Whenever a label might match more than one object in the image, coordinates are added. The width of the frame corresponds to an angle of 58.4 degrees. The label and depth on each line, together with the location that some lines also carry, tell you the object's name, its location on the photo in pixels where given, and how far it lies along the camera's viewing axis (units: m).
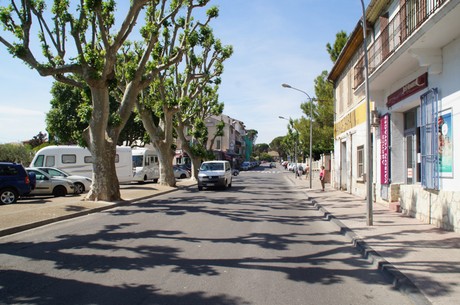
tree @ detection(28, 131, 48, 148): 59.72
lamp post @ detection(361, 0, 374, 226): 10.32
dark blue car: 15.10
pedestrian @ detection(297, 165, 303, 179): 48.50
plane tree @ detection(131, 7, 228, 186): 25.94
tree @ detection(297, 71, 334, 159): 33.84
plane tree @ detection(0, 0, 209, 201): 14.73
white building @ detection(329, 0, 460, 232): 9.30
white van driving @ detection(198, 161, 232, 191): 24.69
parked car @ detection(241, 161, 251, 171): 81.38
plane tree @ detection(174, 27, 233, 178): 28.53
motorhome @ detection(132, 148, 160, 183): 31.09
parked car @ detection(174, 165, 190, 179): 39.69
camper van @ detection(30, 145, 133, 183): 24.09
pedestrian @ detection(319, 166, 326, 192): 23.61
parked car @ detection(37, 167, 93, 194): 19.55
